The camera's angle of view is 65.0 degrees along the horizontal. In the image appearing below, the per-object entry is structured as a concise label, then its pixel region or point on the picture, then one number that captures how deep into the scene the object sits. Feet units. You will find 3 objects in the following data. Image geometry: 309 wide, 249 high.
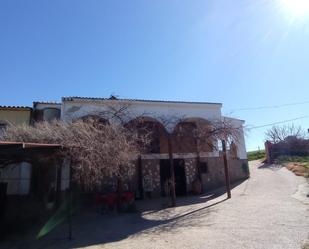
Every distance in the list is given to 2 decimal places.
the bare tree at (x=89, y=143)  27.39
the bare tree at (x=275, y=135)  105.35
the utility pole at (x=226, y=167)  41.72
